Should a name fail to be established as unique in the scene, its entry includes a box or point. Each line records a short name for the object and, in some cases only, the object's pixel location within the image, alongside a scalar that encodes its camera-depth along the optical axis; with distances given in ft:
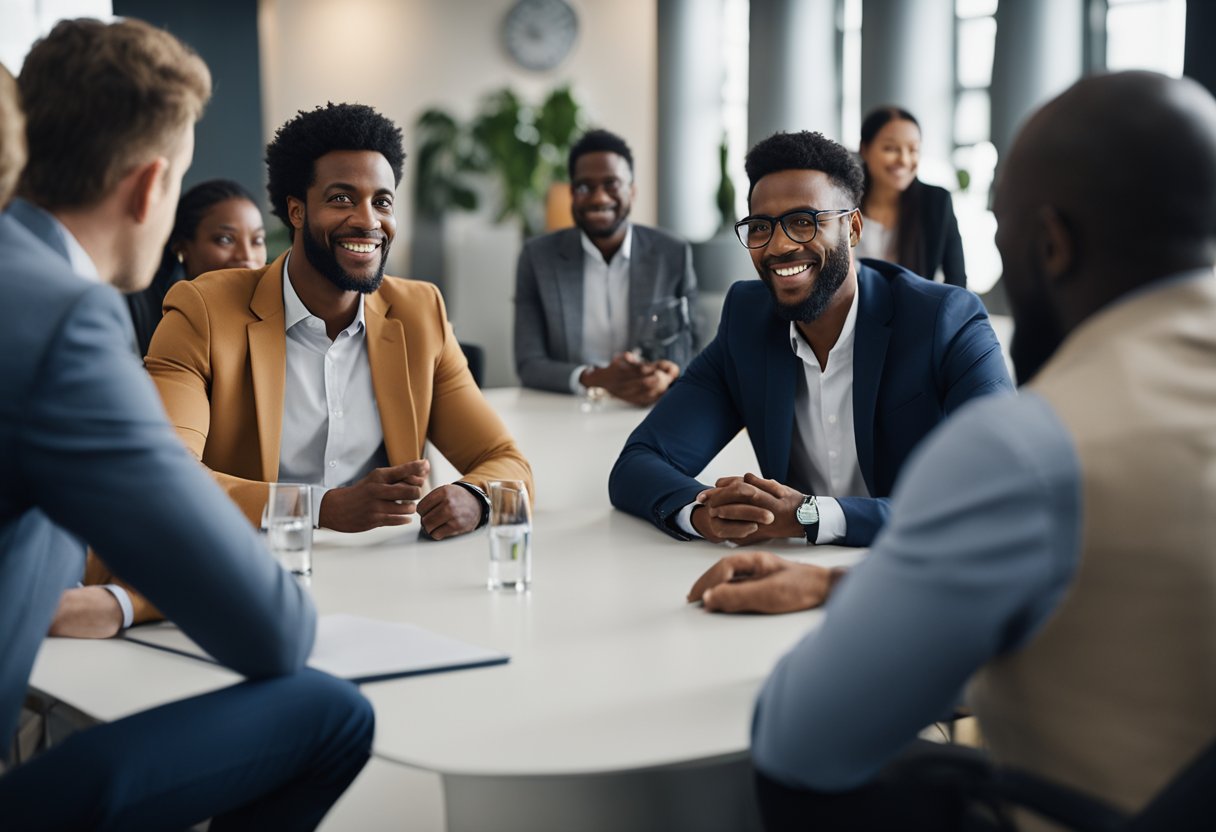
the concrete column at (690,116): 30.01
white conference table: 3.99
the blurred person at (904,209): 16.10
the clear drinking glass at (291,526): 5.89
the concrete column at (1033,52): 19.93
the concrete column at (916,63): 22.88
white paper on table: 4.52
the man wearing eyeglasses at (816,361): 7.56
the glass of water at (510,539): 5.76
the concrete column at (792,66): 26.20
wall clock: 33.96
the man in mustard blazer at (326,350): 7.78
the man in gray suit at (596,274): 15.69
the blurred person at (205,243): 11.14
